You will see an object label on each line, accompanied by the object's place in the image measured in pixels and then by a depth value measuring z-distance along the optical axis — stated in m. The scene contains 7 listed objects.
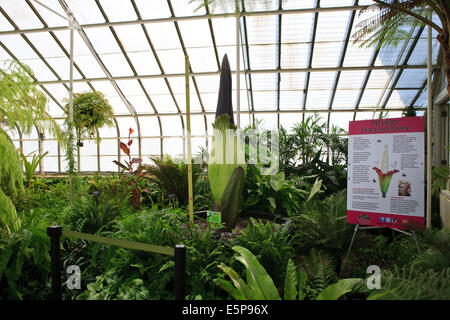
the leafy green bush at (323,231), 2.25
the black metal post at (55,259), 1.41
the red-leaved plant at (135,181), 3.55
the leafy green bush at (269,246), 1.95
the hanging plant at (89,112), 4.68
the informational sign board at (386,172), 2.04
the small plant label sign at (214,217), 2.22
